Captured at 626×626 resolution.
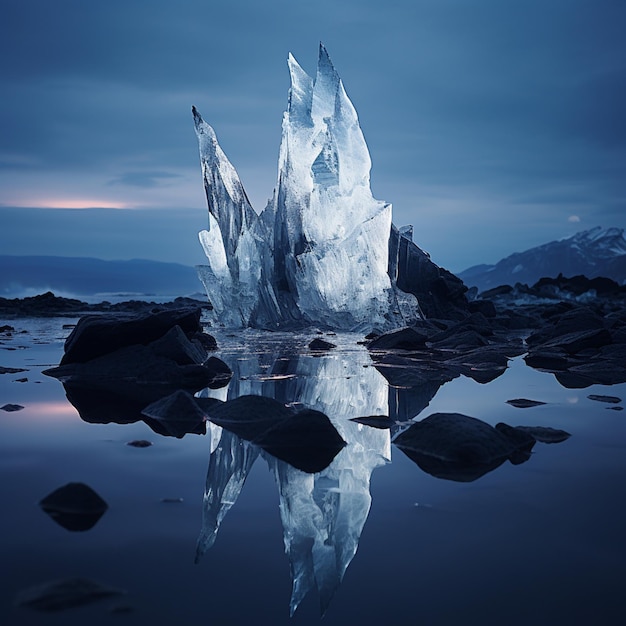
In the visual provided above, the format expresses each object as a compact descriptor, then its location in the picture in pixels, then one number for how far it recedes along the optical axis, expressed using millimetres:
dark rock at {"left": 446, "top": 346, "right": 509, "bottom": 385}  6039
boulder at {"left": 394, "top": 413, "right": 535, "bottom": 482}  2840
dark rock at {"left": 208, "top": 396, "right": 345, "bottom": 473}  3035
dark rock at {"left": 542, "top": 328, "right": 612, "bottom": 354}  7262
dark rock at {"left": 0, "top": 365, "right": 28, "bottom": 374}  5934
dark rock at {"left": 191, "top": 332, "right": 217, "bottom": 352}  8195
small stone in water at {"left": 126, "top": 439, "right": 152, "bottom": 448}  3205
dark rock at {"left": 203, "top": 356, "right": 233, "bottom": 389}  5320
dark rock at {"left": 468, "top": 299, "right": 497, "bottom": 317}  13880
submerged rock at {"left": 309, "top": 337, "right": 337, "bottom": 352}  8117
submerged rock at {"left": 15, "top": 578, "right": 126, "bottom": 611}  1591
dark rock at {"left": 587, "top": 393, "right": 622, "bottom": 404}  4508
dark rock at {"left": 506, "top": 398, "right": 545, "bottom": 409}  4371
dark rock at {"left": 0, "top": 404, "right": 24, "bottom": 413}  4149
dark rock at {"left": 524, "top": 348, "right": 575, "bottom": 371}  6570
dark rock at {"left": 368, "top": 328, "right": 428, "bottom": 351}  8164
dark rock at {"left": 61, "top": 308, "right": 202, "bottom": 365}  5684
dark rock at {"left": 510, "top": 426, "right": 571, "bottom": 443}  3389
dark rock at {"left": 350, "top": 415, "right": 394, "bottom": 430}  3732
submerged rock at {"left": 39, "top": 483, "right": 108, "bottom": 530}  2193
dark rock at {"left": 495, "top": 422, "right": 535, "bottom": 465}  3066
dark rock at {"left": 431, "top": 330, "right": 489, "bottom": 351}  8031
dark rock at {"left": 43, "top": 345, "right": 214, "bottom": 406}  5172
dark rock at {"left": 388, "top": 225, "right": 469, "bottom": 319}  12648
